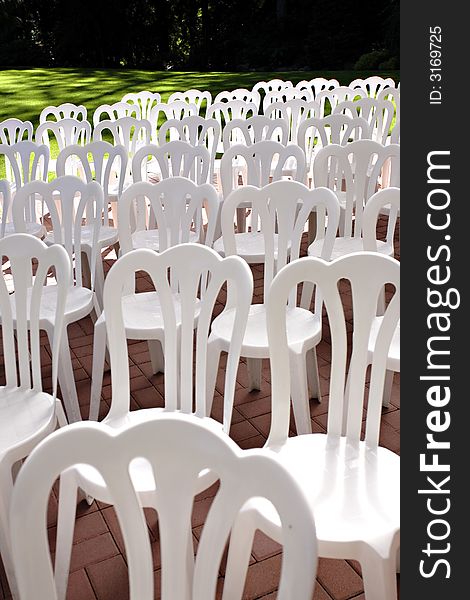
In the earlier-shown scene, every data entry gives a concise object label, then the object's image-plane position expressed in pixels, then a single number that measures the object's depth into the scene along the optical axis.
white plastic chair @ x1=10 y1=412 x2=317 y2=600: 1.25
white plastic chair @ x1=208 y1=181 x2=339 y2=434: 2.82
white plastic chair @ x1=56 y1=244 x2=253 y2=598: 2.23
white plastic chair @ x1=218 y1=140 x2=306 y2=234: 4.30
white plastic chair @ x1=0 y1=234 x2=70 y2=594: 2.33
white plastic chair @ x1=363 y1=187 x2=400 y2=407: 3.20
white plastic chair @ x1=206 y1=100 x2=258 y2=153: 6.98
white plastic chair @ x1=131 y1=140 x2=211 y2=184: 4.57
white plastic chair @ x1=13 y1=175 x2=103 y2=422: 3.28
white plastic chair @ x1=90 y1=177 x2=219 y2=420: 3.10
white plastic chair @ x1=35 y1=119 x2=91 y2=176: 5.85
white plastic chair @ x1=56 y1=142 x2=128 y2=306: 4.29
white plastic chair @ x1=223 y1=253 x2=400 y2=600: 1.85
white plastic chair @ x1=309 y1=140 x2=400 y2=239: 4.03
